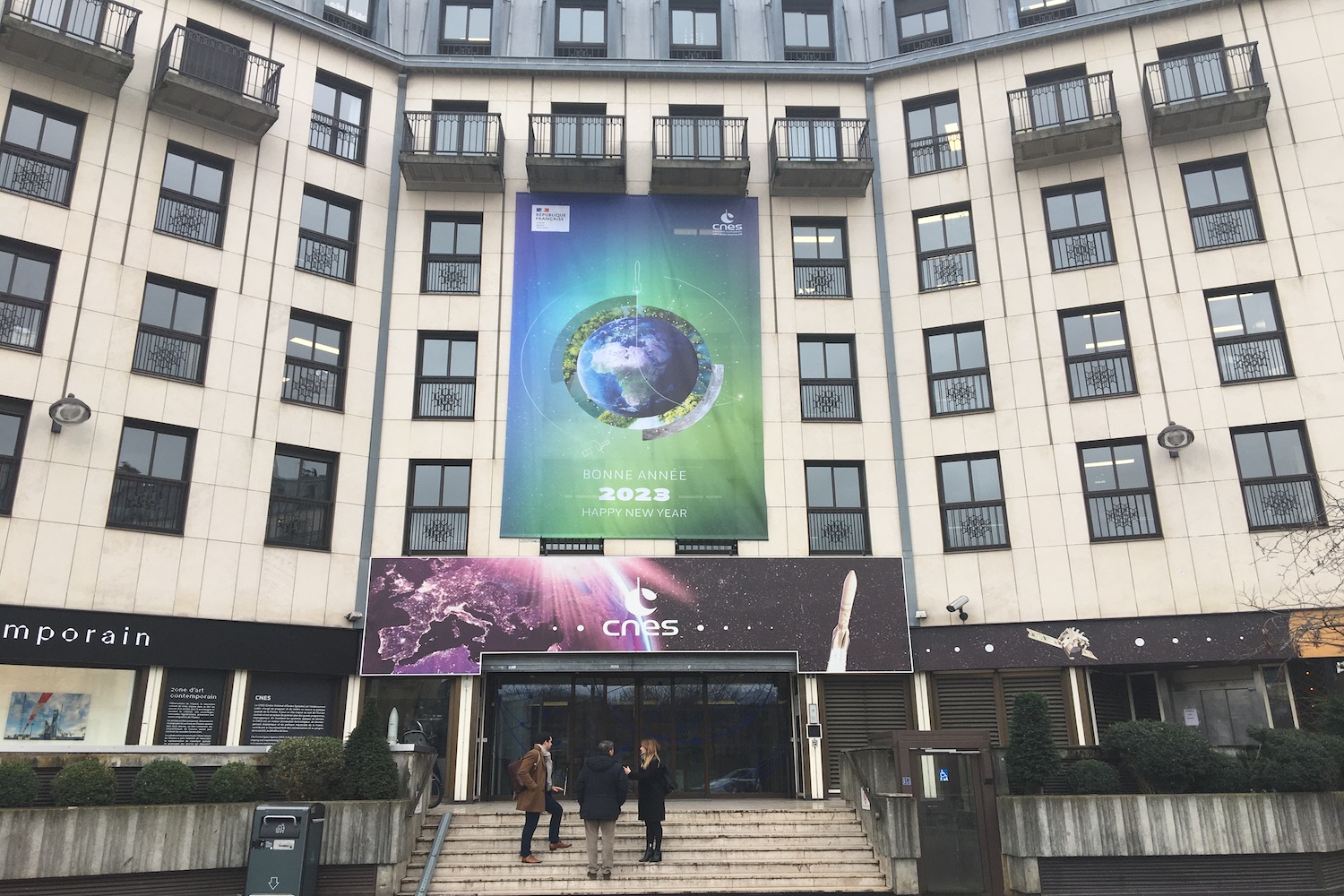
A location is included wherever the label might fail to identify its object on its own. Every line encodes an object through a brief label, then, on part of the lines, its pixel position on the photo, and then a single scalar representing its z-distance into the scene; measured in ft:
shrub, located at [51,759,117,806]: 45.62
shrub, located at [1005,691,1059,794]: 51.65
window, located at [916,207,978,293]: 79.97
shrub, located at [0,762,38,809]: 44.50
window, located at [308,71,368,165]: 79.97
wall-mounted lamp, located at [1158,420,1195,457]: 69.92
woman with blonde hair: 51.42
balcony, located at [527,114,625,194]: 79.97
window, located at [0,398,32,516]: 61.72
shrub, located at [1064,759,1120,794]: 51.11
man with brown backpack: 51.55
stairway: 50.31
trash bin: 45.14
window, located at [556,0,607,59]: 88.99
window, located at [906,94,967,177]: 82.69
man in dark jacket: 49.57
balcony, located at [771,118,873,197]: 80.79
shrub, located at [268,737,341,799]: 50.19
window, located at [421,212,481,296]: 80.12
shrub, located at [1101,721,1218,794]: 50.93
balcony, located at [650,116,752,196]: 80.38
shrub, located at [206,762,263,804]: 48.62
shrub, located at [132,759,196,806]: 47.11
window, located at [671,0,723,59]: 89.71
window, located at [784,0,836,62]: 90.02
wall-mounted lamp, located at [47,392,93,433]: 62.34
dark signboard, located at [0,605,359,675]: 60.18
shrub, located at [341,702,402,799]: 50.49
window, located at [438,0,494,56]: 88.28
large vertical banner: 75.00
